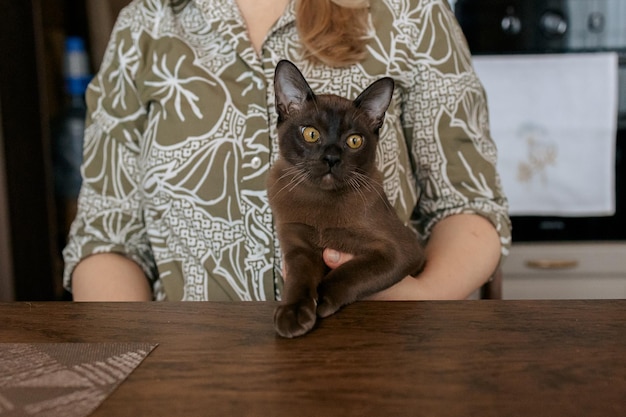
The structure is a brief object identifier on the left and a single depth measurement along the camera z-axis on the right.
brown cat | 0.92
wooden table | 0.50
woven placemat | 0.51
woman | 1.17
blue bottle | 2.17
